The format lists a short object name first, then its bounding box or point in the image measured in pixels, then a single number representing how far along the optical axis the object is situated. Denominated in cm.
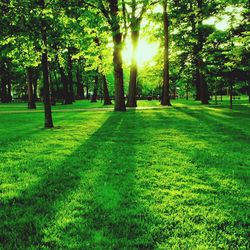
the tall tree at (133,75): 2959
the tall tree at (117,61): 2317
